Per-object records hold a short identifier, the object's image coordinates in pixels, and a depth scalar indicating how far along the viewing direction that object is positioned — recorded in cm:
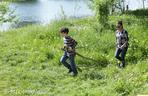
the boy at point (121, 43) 1328
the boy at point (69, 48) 1253
